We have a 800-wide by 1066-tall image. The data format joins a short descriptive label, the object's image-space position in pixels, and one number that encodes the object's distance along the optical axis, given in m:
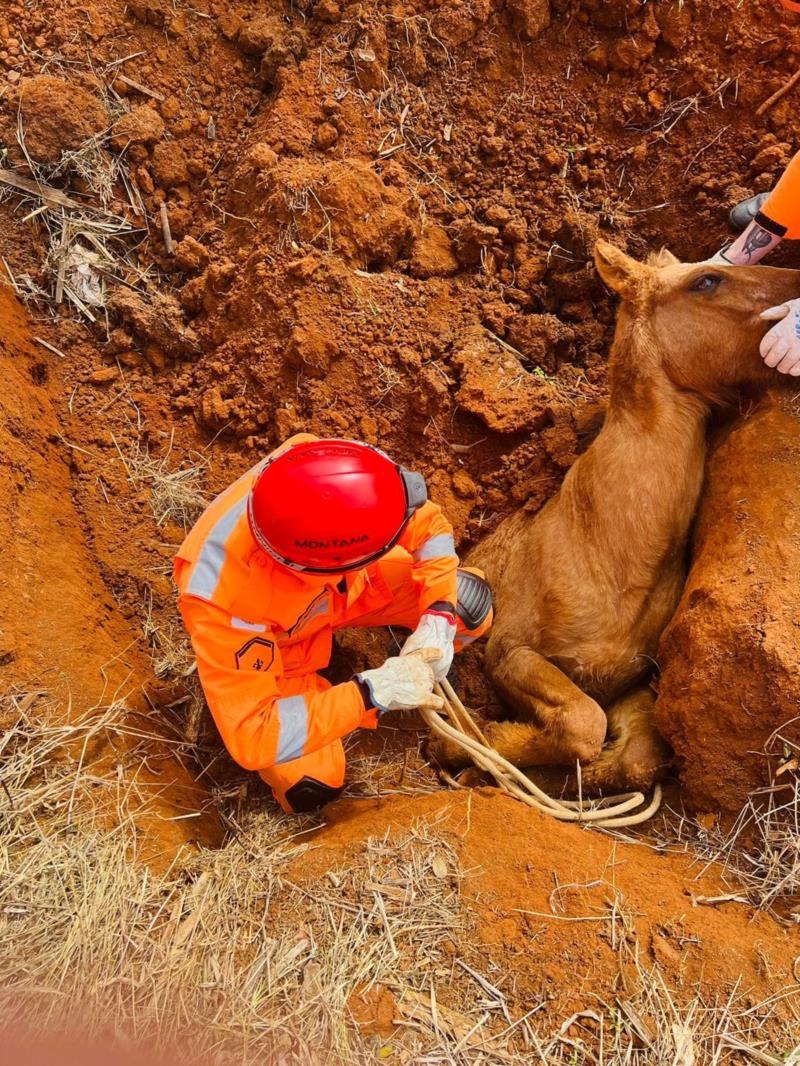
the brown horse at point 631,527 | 3.57
